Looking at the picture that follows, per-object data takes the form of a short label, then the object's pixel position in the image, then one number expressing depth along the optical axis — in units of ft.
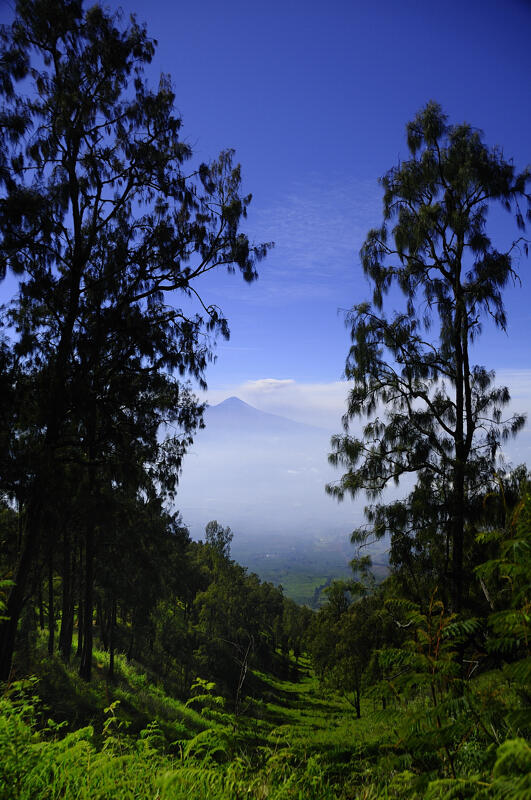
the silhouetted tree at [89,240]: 23.35
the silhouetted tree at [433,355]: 29.07
